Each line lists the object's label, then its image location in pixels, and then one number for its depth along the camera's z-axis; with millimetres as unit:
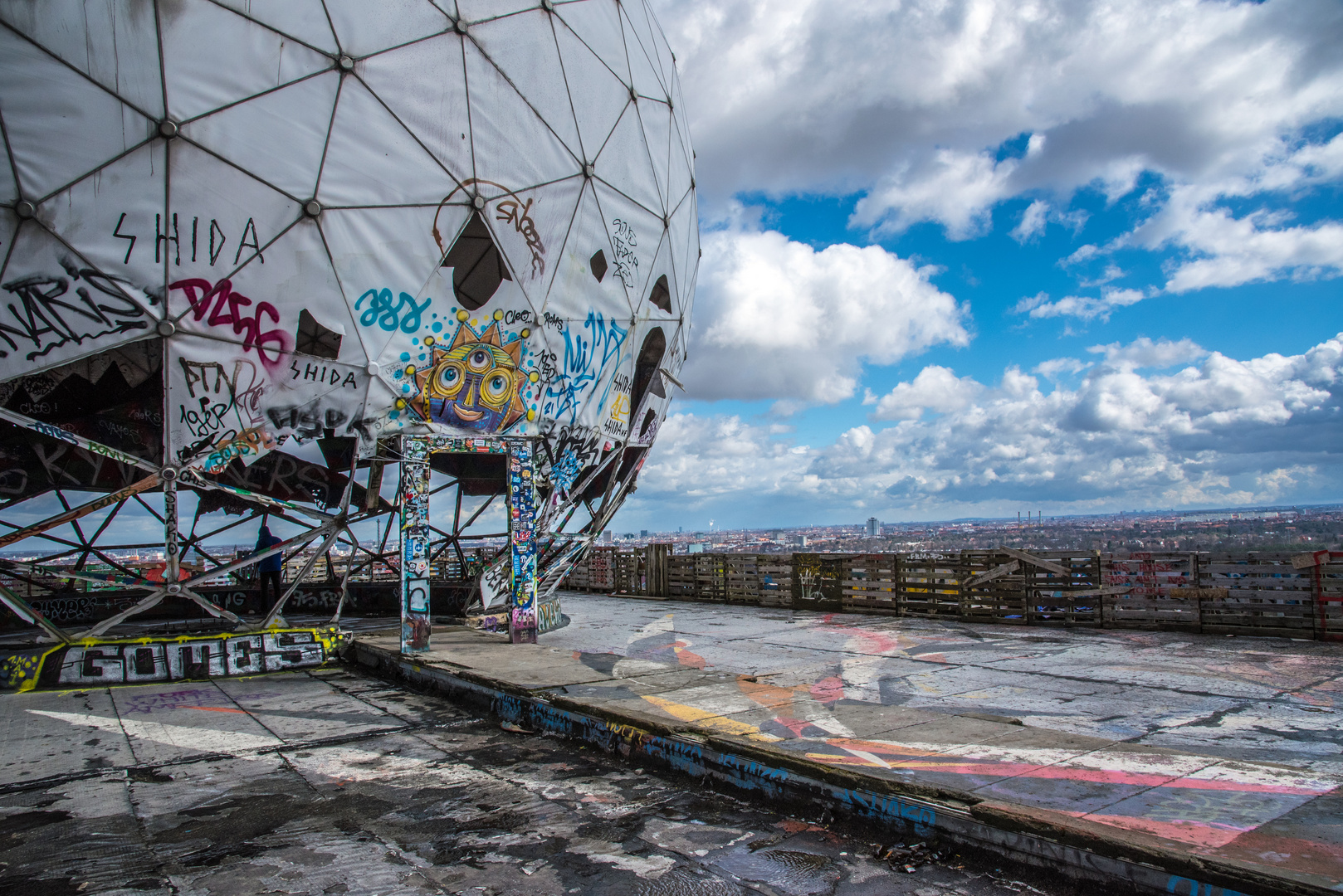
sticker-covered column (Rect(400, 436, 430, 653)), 9930
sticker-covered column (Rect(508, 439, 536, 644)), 10852
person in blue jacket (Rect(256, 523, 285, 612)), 13625
